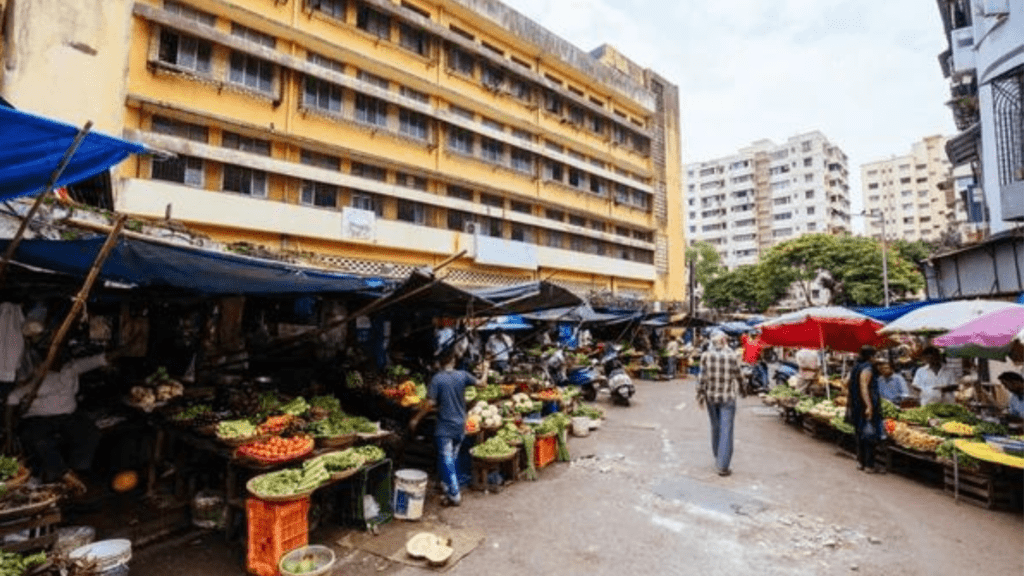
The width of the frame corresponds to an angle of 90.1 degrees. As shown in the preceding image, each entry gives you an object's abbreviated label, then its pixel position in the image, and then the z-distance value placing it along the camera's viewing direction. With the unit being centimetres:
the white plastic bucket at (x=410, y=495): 631
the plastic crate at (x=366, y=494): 604
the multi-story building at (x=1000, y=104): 1259
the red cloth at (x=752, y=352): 1928
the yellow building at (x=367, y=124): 1658
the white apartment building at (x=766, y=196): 7550
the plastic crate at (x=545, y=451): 871
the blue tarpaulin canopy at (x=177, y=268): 493
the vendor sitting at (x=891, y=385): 1069
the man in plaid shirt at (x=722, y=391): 837
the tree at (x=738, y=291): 5402
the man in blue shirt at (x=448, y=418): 691
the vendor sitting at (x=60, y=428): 561
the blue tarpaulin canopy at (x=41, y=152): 324
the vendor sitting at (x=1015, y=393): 841
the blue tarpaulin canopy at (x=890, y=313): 1331
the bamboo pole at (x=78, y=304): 410
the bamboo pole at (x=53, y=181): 341
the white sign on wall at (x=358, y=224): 2152
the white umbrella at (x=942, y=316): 890
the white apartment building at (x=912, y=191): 9094
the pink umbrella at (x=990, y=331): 712
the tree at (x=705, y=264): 6147
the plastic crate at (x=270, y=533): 484
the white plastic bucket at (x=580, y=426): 1129
